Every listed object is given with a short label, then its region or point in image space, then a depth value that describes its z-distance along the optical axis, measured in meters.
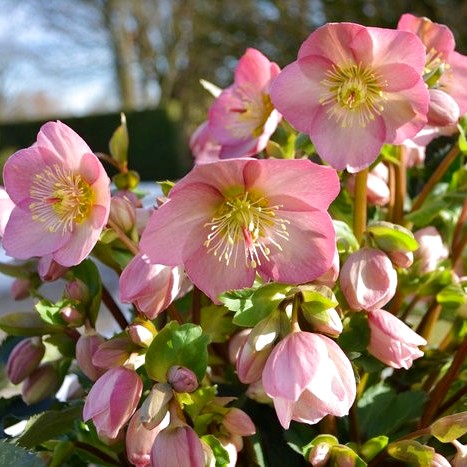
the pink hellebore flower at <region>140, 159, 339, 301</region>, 0.33
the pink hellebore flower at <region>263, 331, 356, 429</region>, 0.31
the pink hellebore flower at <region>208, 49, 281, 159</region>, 0.44
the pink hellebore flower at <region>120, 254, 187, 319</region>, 0.33
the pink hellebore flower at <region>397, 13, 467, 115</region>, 0.43
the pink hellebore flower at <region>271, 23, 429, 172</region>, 0.36
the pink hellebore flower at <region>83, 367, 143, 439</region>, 0.32
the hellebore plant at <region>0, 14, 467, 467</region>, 0.33
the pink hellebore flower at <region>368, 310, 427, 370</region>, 0.35
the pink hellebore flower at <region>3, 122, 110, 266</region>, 0.35
